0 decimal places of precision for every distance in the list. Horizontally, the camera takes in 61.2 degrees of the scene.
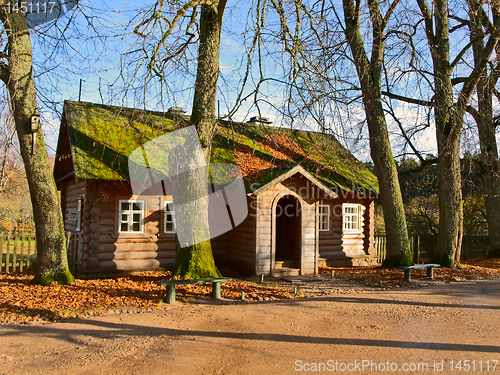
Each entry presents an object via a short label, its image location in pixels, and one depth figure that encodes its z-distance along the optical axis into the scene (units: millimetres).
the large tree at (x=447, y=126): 15953
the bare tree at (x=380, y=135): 15594
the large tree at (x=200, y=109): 11023
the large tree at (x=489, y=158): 20484
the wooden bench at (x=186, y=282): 9664
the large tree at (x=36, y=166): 11094
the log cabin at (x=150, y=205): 13898
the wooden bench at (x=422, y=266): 13102
